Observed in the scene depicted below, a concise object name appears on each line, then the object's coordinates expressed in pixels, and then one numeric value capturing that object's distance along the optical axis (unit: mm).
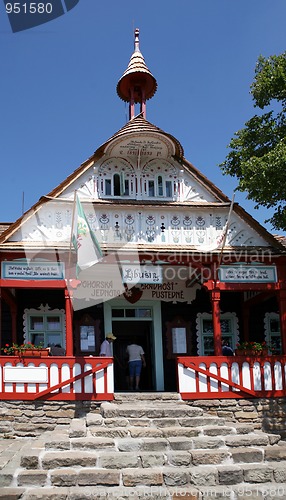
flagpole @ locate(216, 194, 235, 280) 13731
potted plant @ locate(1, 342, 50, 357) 12983
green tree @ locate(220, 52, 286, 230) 12695
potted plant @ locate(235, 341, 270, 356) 13805
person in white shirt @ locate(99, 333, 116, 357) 13914
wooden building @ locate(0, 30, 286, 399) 13430
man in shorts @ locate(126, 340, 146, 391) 14672
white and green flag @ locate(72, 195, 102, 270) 12742
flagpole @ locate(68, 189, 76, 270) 12969
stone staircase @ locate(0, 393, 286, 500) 8055
